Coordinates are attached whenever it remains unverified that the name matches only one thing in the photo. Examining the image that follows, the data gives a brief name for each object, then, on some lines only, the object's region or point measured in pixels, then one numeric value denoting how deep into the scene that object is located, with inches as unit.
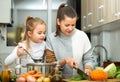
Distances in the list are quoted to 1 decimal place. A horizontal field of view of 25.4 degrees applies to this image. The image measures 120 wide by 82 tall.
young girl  68.7
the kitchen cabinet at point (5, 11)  145.7
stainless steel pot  57.1
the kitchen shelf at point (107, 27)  118.1
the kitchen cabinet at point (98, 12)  108.6
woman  73.4
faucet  147.5
